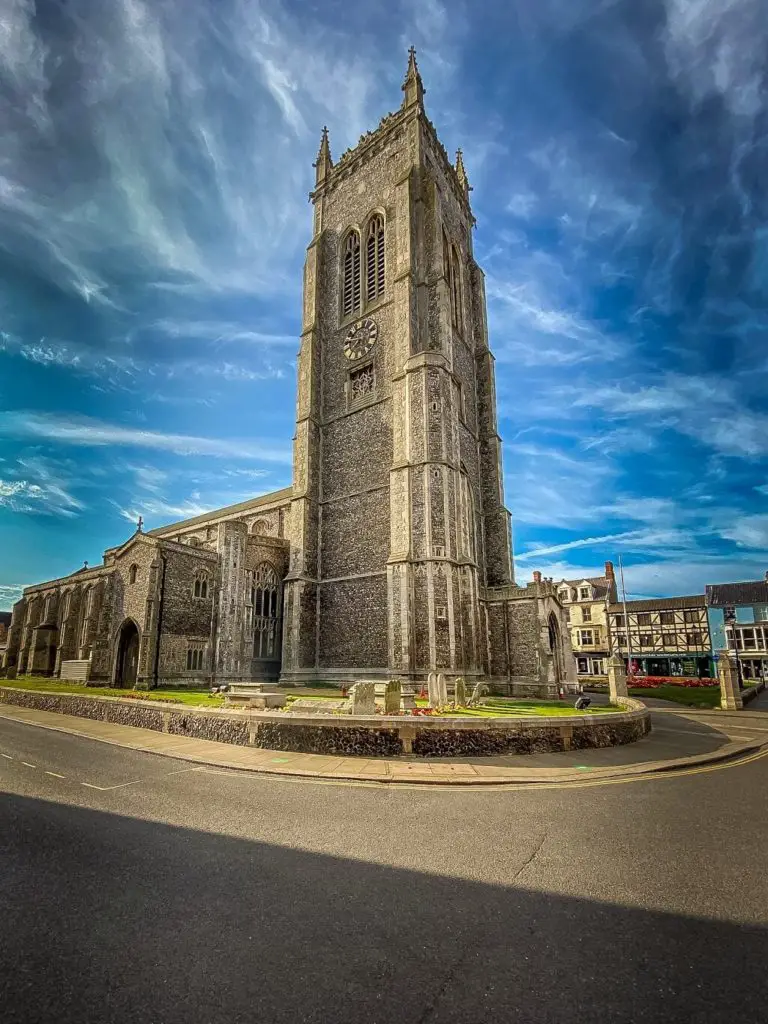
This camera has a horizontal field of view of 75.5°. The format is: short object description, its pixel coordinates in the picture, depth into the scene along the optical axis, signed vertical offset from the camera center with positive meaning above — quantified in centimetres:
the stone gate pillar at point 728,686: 2234 -236
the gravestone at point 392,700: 1281 -165
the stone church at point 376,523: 2495 +617
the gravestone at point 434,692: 1634 -184
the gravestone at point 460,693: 1700 -196
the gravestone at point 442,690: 1617 -175
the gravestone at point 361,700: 1263 -161
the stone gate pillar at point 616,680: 2034 -189
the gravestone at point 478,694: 1784 -221
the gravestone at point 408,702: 1468 -198
